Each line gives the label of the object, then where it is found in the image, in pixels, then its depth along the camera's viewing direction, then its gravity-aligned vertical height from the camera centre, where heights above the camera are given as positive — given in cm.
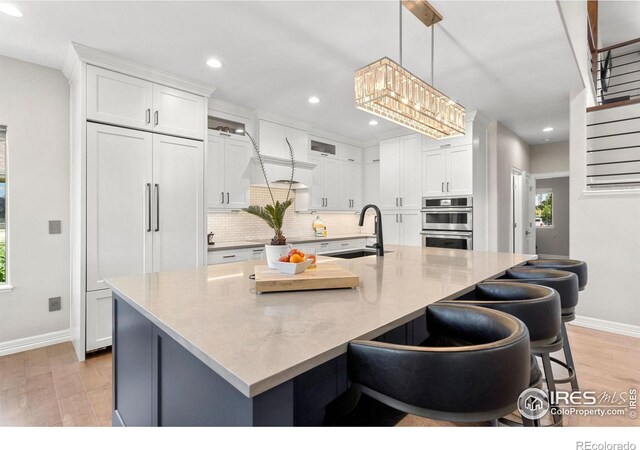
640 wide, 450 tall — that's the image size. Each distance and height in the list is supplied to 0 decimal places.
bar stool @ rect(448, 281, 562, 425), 122 -35
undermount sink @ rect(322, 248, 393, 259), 295 -30
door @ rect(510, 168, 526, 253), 571 +18
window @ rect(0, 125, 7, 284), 286 +18
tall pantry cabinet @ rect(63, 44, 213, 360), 278 +42
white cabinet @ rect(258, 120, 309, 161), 443 +120
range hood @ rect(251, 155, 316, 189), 441 +73
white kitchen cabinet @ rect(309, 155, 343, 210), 530 +65
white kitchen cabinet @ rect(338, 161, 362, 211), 579 +67
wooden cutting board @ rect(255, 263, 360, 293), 133 -25
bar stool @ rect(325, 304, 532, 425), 74 -37
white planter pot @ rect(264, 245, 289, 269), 157 -15
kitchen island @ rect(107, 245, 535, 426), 73 -30
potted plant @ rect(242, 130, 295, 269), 158 -1
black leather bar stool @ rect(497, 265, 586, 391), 169 -33
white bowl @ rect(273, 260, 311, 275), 142 -20
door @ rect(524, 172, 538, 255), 652 +19
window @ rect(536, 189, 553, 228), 957 +42
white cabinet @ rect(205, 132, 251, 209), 393 +64
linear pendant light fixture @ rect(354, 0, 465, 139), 197 +85
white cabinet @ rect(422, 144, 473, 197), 443 +74
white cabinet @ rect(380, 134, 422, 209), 505 +81
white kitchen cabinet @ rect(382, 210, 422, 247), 507 -8
